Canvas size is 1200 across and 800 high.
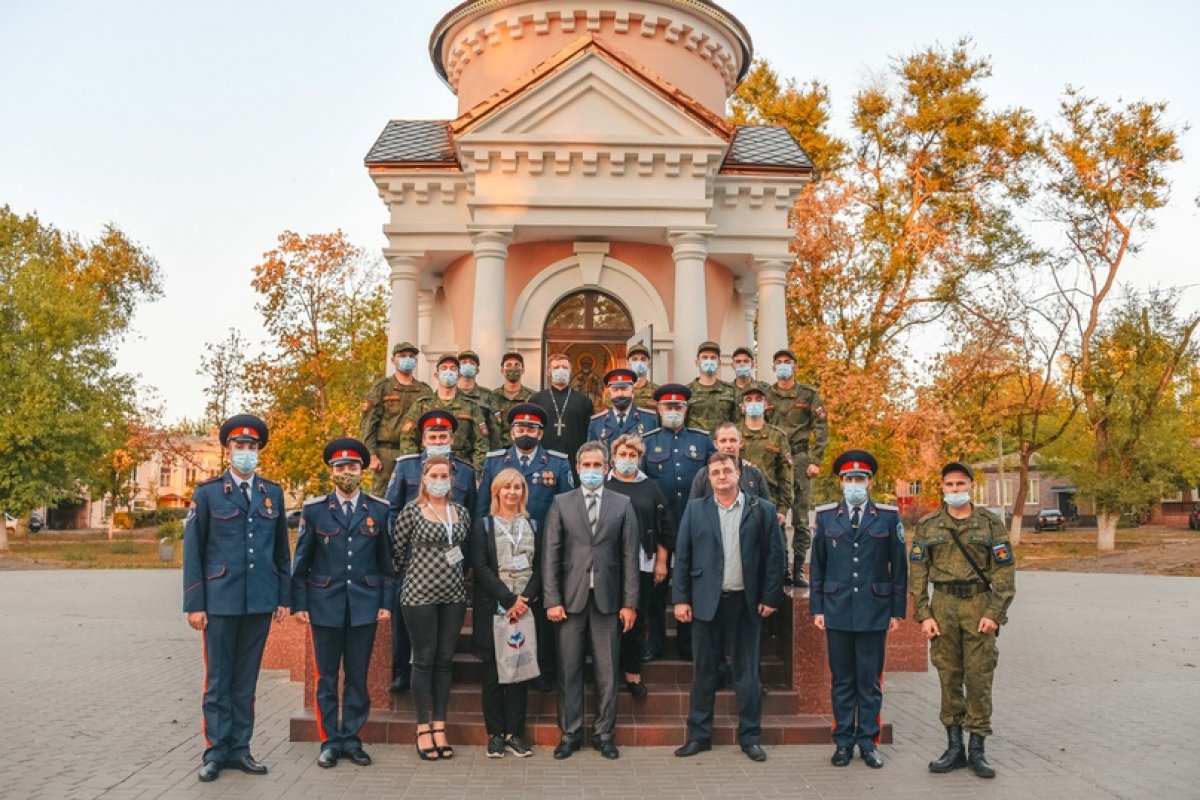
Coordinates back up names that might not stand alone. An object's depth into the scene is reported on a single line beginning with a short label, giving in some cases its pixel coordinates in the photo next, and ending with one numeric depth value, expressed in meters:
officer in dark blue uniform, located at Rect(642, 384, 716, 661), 8.79
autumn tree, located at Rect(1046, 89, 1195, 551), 34.56
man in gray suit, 7.20
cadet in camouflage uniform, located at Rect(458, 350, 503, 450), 9.81
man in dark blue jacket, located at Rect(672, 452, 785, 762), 7.25
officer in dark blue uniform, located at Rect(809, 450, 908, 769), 7.11
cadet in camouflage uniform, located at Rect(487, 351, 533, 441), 10.12
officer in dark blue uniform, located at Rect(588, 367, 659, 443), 9.21
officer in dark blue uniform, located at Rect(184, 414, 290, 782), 6.80
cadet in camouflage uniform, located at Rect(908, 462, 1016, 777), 6.86
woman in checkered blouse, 7.00
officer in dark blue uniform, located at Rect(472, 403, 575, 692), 7.91
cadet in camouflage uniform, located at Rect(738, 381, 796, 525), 9.44
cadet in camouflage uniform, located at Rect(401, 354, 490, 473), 9.60
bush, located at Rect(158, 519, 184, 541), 38.34
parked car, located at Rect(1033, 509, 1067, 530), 54.50
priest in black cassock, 10.25
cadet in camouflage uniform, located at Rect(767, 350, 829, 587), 10.47
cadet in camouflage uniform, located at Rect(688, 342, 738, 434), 10.12
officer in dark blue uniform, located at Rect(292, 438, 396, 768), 7.02
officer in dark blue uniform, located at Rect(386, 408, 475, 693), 7.70
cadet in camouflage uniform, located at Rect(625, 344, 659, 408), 10.41
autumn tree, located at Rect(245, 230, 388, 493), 36.78
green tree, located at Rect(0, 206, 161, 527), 36.66
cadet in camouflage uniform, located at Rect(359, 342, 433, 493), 10.31
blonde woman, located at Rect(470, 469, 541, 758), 7.10
